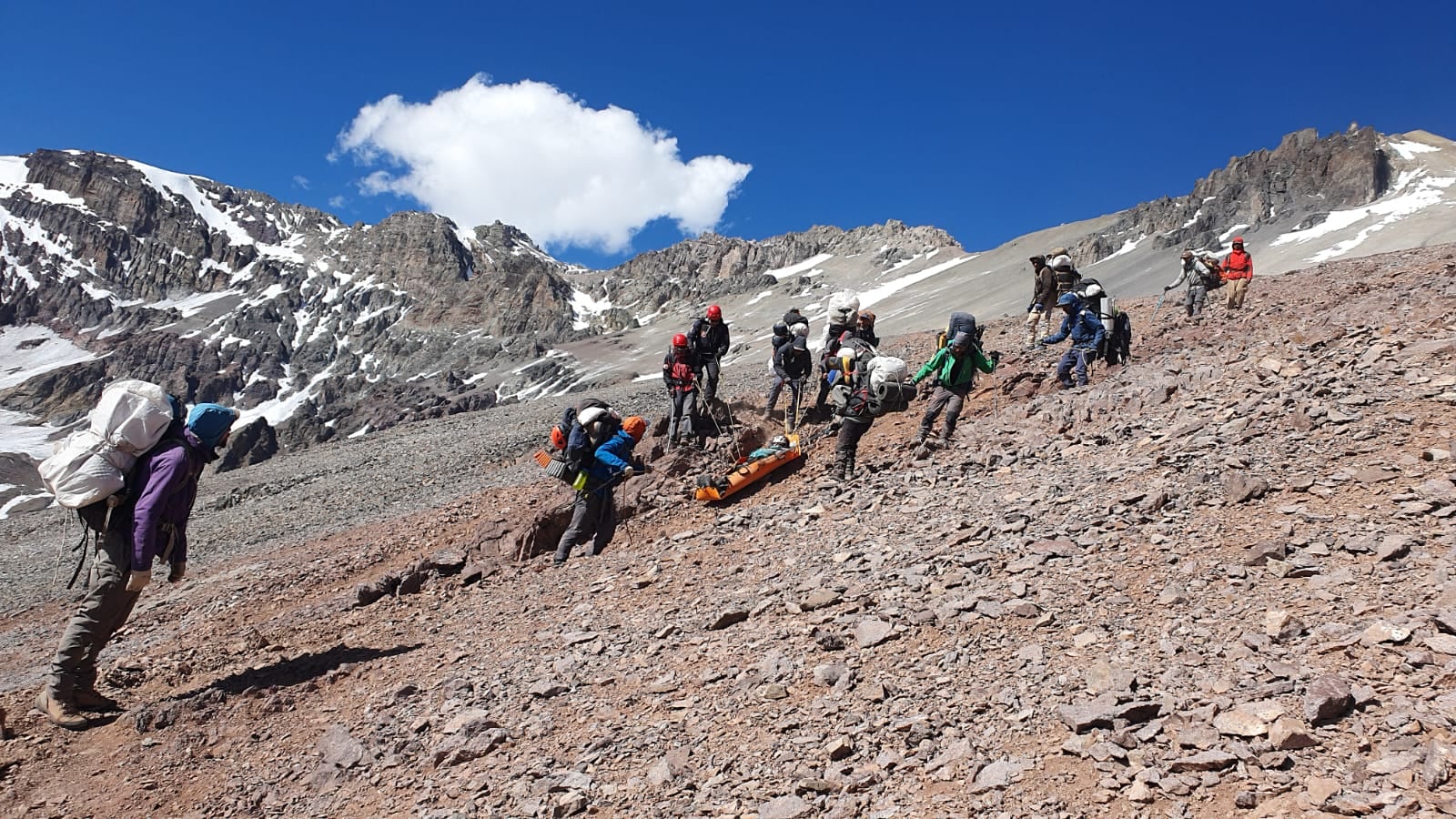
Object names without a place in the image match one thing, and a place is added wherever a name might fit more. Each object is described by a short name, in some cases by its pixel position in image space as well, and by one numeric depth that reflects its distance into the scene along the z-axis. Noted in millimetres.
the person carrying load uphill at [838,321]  14102
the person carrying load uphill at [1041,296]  16781
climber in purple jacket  6539
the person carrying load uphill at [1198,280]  17047
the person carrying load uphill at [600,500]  10383
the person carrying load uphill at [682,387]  14203
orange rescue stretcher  11484
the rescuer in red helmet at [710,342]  14805
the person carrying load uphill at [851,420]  11117
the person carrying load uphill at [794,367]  14711
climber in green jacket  11422
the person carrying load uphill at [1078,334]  12922
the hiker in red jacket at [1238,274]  16609
